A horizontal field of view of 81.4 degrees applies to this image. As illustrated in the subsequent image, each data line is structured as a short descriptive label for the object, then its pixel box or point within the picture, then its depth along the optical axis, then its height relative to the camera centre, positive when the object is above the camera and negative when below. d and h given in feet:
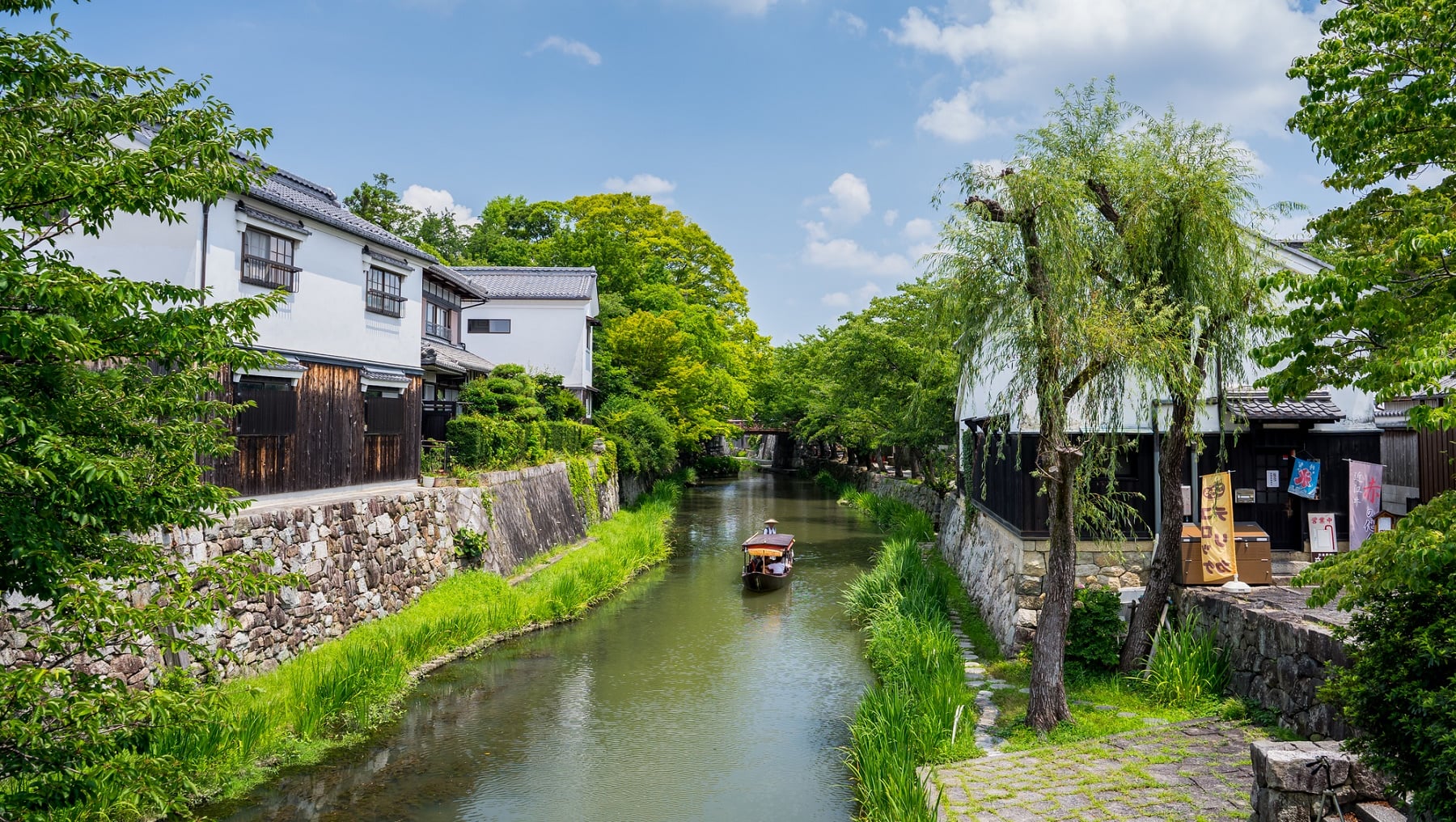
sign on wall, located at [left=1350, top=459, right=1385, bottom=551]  44.91 -2.83
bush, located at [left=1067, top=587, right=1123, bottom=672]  39.09 -8.93
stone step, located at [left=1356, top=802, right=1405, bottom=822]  19.52 -8.66
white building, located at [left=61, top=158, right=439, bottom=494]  44.68 +8.15
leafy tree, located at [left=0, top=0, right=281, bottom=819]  15.76 +0.46
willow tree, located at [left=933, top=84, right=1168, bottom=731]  31.86 +5.08
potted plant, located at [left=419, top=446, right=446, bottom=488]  66.44 -2.01
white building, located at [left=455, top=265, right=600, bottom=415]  111.55 +14.79
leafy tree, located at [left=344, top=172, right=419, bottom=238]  158.71 +45.46
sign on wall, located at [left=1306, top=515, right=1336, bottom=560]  44.91 -4.94
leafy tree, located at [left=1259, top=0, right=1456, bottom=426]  17.65 +6.66
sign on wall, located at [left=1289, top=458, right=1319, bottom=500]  45.09 -1.99
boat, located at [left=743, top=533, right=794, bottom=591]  71.99 -10.76
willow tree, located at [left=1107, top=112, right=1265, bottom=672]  34.45 +8.23
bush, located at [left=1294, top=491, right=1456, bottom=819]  16.69 -4.54
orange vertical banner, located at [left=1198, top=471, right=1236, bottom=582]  39.83 -4.66
